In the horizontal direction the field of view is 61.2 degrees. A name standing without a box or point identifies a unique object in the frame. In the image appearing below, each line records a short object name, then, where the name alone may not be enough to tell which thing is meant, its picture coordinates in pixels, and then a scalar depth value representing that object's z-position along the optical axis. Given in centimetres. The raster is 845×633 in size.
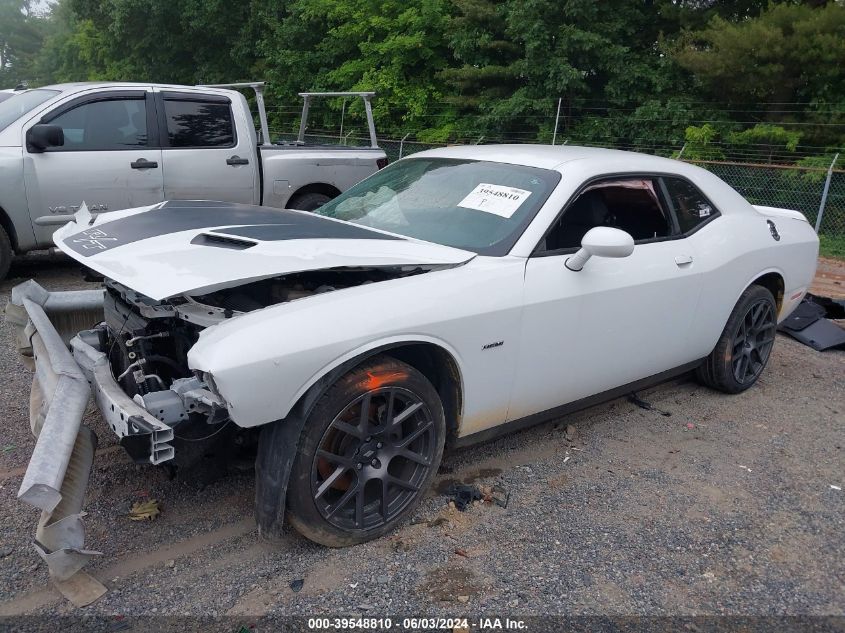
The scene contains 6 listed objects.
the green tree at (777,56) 1211
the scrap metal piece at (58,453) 238
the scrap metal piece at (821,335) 629
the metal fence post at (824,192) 1102
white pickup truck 643
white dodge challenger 267
